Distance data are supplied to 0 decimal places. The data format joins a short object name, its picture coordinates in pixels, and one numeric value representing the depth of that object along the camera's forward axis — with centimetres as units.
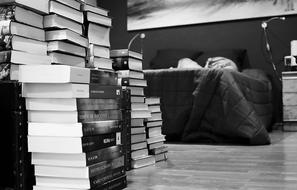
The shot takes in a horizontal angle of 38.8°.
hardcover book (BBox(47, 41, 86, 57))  174
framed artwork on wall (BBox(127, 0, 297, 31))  548
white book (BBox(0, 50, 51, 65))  158
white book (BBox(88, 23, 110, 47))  199
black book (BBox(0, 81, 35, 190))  152
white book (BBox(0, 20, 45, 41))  159
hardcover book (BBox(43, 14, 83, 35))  174
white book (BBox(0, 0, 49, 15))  161
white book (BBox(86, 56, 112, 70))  194
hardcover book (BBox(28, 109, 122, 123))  151
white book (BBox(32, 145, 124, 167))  151
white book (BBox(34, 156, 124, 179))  151
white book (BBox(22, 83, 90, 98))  150
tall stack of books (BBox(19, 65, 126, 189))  150
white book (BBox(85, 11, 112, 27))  196
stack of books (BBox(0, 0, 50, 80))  159
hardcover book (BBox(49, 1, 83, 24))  174
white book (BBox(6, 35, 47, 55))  159
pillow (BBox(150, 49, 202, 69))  565
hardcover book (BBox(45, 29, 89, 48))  173
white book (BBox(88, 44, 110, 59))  196
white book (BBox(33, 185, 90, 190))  155
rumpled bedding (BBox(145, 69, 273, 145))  343
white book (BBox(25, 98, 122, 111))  151
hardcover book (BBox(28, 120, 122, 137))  150
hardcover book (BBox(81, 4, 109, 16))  195
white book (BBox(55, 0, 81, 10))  180
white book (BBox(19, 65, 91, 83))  148
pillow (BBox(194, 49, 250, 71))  535
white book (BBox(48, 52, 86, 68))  175
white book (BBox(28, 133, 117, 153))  149
